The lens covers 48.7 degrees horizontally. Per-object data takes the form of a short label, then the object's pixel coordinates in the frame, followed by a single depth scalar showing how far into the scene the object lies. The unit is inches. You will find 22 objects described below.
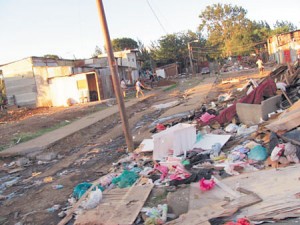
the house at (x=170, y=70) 2053.2
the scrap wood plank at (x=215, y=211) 147.6
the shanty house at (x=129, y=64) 1448.1
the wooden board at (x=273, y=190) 142.8
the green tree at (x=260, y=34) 2324.1
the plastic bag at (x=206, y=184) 179.1
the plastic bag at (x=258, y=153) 215.6
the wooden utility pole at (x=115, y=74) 314.0
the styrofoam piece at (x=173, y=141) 256.7
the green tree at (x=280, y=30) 2357.2
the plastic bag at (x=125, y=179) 216.7
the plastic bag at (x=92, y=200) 185.3
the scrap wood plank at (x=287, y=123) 220.0
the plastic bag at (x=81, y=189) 220.1
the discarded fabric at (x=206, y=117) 336.1
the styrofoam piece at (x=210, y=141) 259.9
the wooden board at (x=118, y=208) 165.5
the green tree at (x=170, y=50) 2105.6
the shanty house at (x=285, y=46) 1387.2
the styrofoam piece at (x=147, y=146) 288.8
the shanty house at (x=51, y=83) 954.1
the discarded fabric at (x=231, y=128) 299.5
